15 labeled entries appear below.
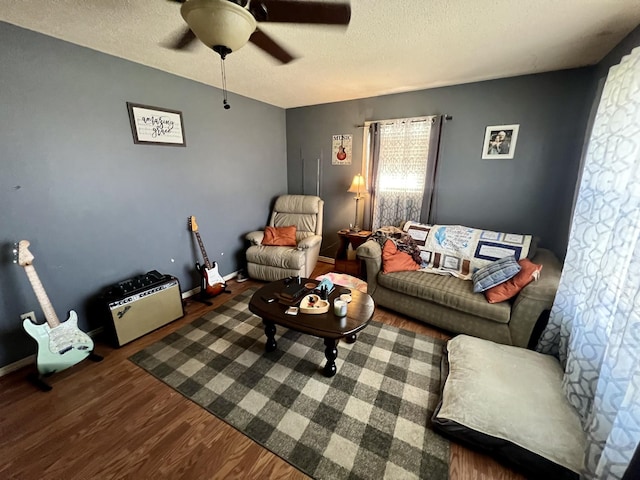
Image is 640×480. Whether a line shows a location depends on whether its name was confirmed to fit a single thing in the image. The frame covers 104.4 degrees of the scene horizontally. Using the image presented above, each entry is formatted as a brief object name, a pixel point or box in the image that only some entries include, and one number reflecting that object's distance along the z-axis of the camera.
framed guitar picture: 3.53
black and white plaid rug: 1.28
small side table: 3.29
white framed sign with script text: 2.27
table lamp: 3.28
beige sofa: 1.86
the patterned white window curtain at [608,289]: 0.95
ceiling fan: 1.02
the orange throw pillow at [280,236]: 3.30
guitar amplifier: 2.02
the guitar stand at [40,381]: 1.66
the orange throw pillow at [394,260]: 2.53
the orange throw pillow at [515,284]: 1.93
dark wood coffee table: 1.60
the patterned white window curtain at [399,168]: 2.99
